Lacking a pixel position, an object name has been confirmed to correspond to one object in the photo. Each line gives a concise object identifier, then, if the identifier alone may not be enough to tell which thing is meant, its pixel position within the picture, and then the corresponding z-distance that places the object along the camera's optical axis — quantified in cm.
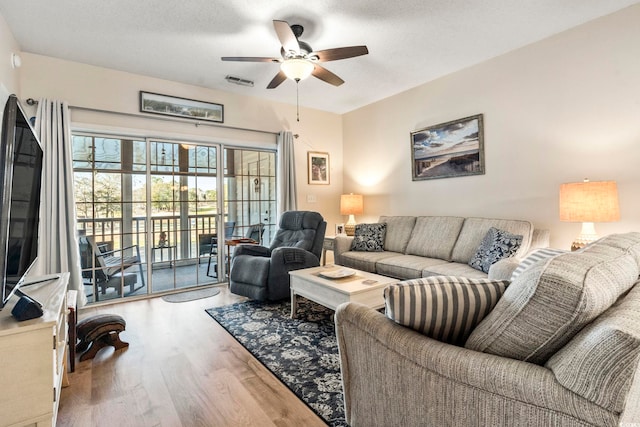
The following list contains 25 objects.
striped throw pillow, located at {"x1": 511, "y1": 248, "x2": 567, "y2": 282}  147
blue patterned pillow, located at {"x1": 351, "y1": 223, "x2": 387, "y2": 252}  405
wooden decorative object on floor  233
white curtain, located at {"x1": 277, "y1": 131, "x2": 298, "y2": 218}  461
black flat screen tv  129
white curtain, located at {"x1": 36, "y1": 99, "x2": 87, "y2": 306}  310
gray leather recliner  331
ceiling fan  241
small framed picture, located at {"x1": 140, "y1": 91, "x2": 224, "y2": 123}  371
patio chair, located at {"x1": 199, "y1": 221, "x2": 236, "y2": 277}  423
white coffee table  238
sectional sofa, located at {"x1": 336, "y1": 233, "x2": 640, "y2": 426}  69
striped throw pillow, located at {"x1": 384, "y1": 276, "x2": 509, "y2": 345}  104
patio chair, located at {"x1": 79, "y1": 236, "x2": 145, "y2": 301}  352
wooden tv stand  120
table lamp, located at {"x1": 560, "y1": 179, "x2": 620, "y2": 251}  239
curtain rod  331
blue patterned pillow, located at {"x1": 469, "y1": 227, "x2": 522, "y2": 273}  279
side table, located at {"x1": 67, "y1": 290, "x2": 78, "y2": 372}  210
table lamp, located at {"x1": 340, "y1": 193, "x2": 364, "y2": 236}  480
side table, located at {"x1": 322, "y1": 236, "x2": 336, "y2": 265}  442
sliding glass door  356
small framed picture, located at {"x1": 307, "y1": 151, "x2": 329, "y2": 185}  502
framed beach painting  358
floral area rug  181
